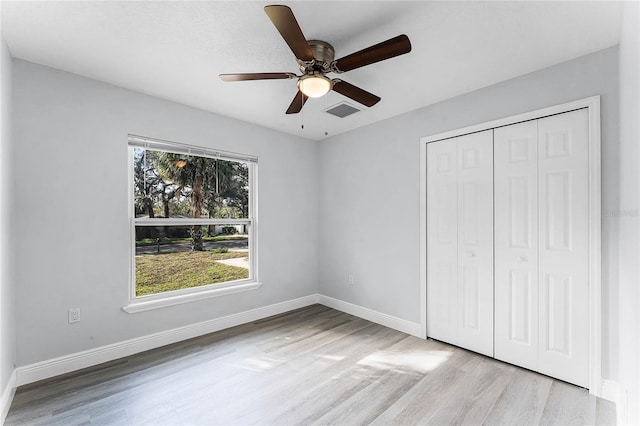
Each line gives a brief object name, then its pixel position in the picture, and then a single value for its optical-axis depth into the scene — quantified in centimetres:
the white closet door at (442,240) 294
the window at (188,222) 294
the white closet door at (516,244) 243
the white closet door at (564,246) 218
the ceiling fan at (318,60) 148
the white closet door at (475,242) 269
